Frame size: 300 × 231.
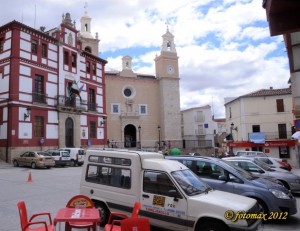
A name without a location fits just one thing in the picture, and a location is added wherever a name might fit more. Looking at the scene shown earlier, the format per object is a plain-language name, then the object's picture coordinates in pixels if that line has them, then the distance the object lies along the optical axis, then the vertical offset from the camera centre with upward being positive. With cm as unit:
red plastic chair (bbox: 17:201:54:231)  522 -132
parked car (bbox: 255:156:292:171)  1707 -141
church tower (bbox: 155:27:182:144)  5419 +832
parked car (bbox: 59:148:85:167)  2844 -105
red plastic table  512 -125
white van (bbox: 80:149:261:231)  614 -120
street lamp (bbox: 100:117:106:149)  3994 +285
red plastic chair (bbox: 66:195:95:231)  591 -113
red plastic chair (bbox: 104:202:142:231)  534 -126
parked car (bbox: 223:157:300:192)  1222 -144
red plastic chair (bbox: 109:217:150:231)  459 -124
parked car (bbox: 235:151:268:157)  2436 -118
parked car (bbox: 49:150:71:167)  2697 -113
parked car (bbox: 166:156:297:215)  828 -128
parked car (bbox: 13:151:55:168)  2469 -121
